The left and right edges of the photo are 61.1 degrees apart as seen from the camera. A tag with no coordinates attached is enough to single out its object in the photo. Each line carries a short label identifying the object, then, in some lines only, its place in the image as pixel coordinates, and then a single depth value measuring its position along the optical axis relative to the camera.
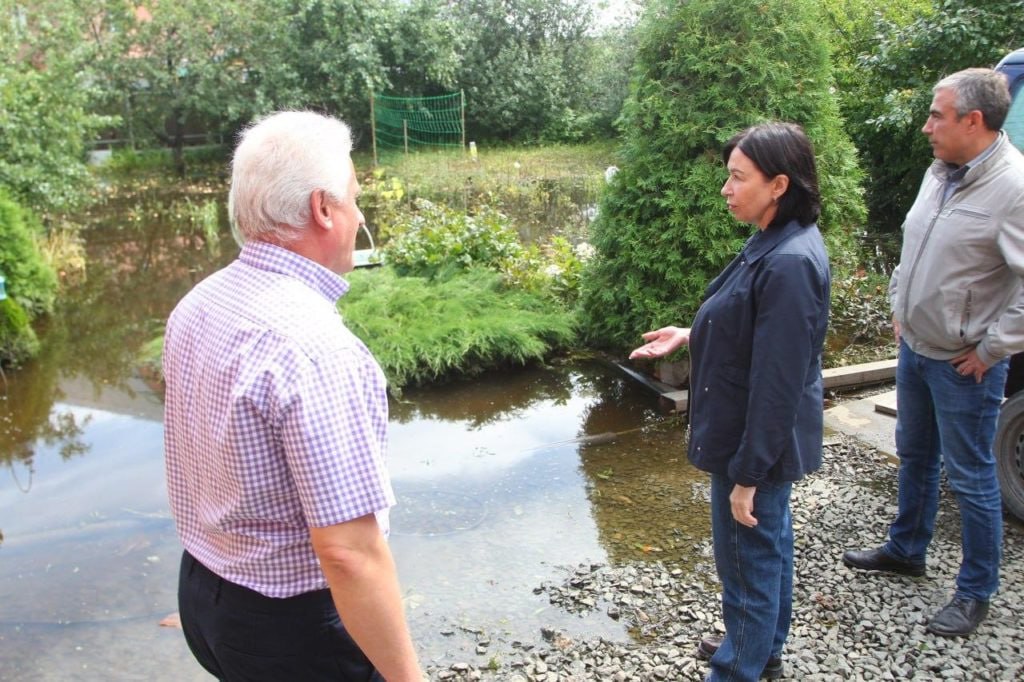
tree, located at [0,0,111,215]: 8.88
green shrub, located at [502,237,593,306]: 7.39
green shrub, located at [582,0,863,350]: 5.50
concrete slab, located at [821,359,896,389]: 5.96
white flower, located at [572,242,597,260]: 7.71
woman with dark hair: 2.42
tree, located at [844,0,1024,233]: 7.44
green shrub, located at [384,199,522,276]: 7.75
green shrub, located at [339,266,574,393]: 6.27
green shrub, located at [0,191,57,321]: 7.41
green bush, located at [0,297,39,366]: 6.89
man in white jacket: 3.02
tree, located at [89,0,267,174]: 19.20
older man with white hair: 1.54
